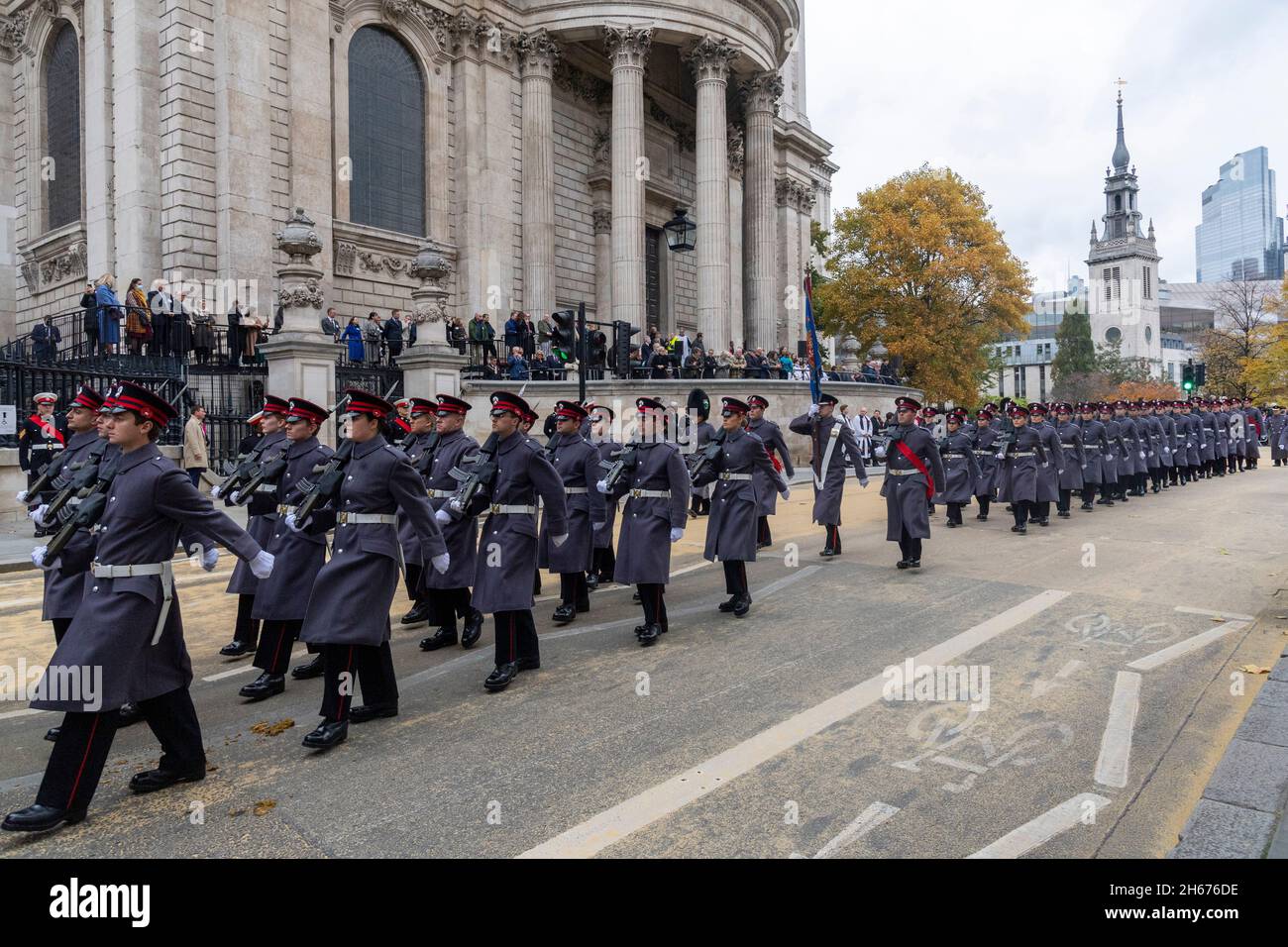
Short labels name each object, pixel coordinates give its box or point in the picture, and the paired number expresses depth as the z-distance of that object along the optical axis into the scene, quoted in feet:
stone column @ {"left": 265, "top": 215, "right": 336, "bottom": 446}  51.57
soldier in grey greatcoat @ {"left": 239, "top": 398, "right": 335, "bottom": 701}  19.45
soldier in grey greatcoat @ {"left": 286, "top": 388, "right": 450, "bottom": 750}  16.43
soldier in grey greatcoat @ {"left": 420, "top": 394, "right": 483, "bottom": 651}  23.73
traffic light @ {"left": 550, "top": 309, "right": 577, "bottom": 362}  50.37
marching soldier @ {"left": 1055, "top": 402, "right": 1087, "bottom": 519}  52.65
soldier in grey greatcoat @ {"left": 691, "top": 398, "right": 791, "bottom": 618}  27.32
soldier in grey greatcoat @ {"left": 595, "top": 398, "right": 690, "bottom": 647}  24.36
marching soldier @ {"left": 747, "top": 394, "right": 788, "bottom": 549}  37.32
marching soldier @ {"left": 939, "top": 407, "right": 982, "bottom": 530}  48.11
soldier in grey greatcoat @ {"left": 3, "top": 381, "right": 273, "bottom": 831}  13.05
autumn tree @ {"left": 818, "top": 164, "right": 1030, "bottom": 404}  131.13
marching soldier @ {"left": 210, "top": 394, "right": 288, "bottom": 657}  21.89
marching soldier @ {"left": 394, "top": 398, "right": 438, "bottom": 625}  25.61
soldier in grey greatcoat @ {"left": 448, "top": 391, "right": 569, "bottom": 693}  20.30
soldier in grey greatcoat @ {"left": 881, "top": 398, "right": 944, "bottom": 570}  34.36
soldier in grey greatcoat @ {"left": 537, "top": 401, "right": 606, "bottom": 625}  26.81
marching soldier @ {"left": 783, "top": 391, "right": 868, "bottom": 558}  37.73
